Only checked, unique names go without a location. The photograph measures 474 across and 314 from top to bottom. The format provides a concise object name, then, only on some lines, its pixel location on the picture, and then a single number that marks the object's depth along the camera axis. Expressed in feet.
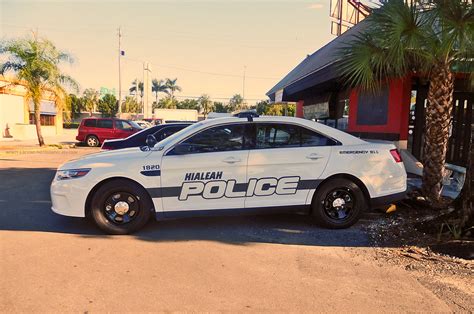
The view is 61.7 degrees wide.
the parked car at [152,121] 126.77
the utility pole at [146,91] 185.74
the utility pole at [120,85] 137.28
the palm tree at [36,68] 62.95
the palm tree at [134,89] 271.28
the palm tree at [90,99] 212.23
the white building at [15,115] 90.84
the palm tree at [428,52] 17.29
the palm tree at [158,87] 287.69
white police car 17.24
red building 33.47
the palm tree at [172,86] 289.94
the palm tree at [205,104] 301.43
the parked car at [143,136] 29.53
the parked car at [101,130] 74.95
